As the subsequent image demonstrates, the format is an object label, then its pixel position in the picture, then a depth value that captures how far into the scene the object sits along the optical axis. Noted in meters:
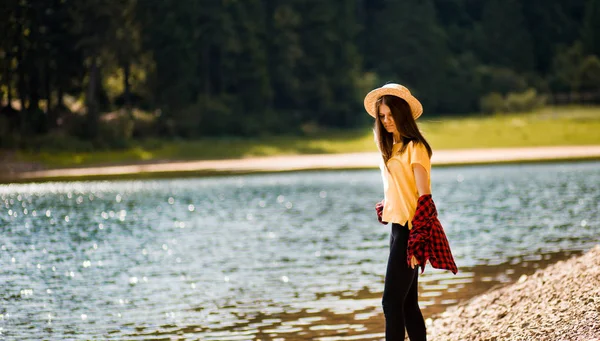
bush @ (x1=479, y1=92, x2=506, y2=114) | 75.62
